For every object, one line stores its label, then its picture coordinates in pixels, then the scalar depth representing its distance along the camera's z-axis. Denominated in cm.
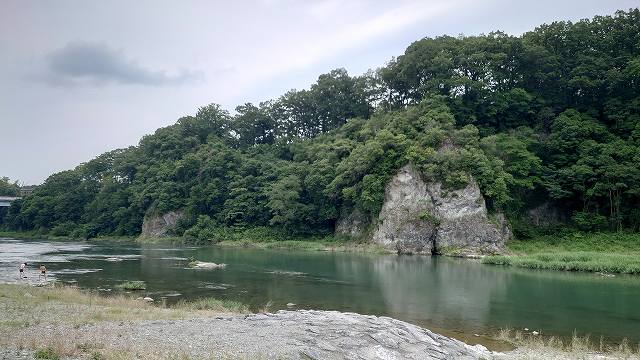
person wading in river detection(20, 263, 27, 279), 3627
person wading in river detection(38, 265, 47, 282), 3566
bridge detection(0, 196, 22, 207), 13675
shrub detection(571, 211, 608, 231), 6619
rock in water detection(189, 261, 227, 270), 4900
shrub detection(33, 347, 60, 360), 1292
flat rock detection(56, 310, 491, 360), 1483
